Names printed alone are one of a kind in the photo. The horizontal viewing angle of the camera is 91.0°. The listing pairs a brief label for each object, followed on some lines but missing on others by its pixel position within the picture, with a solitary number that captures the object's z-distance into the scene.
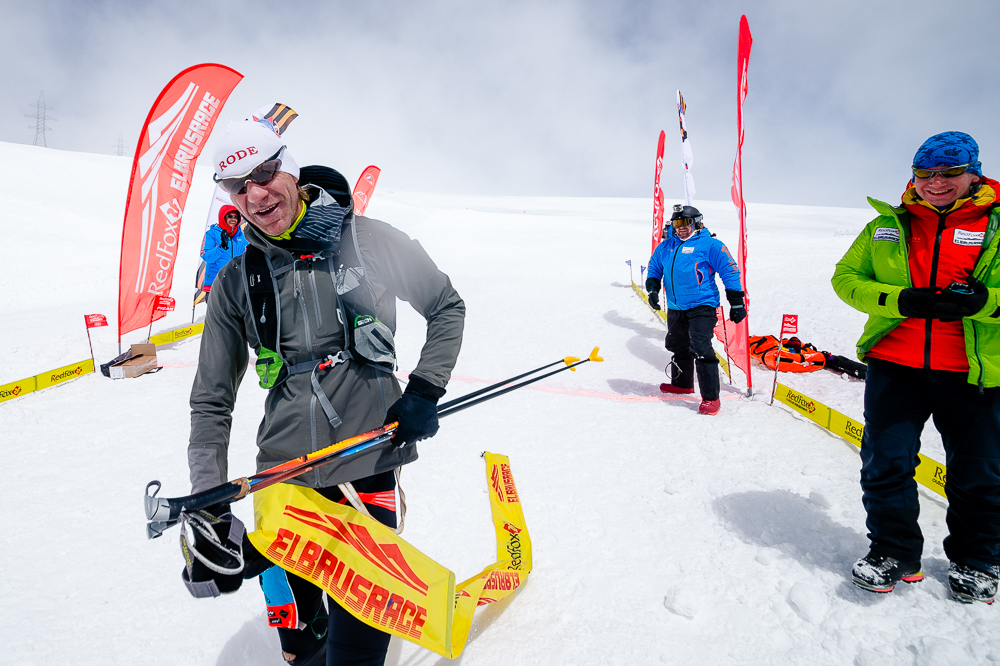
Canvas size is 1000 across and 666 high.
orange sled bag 6.33
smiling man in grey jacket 1.79
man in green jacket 2.32
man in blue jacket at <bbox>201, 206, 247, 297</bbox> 6.79
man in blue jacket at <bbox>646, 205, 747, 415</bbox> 5.43
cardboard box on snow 6.60
